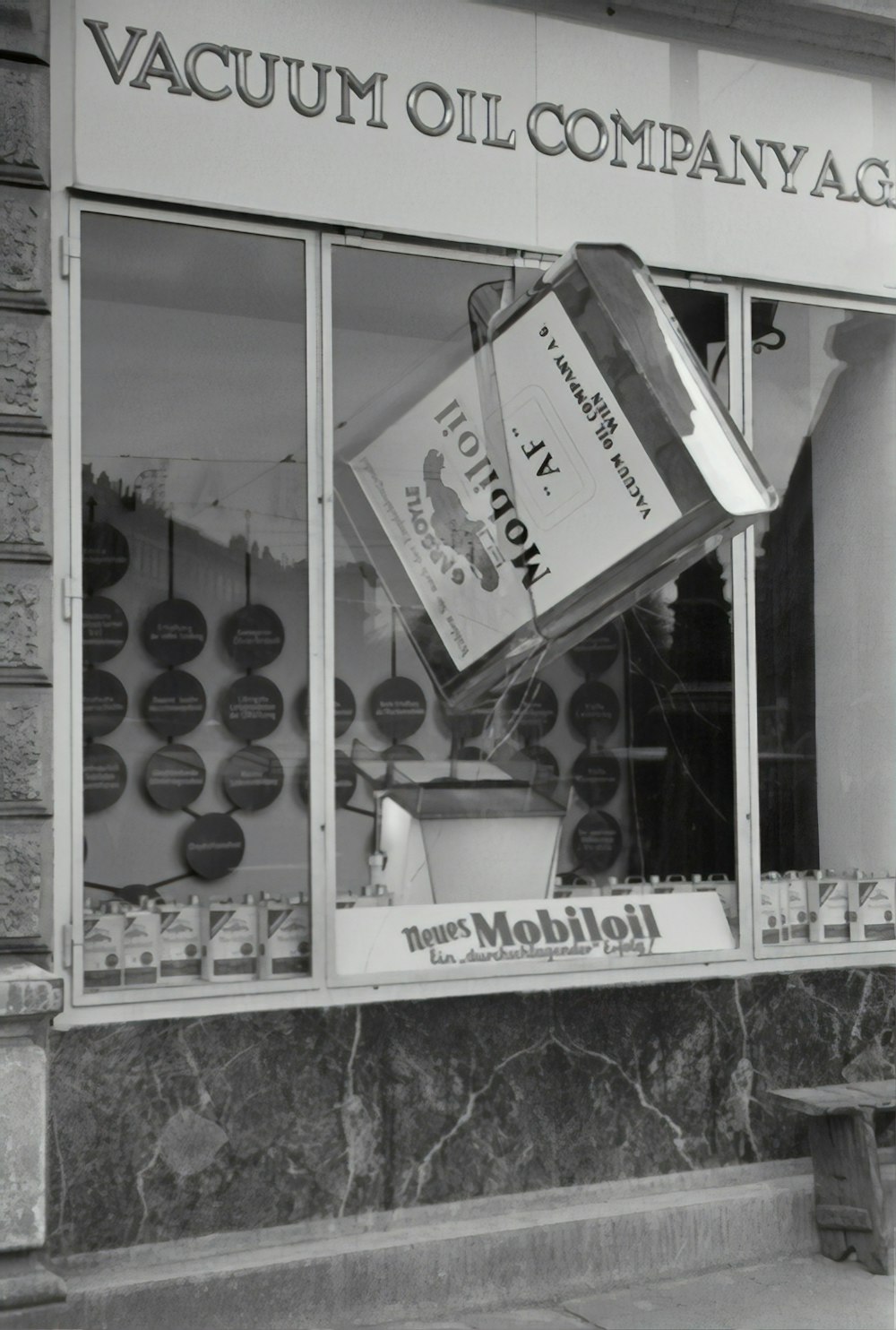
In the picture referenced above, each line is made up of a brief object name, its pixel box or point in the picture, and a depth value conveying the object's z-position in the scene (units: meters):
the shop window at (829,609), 5.83
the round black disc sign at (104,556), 4.79
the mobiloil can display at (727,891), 5.63
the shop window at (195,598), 4.83
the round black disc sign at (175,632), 4.99
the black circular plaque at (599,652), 5.52
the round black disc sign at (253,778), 5.05
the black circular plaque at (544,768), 5.48
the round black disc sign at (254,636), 5.08
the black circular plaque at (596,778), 5.57
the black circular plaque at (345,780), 5.13
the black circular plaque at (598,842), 5.53
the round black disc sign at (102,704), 4.77
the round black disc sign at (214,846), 5.00
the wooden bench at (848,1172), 5.27
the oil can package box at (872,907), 5.92
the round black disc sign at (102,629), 4.78
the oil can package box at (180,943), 4.86
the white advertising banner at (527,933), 5.08
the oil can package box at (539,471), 5.08
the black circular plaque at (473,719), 5.37
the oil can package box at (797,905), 5.77
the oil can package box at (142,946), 4.78
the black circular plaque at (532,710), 5.45
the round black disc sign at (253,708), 5.09
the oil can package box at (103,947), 4.70
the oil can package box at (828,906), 5.82
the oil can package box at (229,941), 4.92
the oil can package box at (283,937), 4.97
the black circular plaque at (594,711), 5.54
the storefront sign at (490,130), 4.84
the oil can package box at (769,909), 5.68
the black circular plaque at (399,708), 5.23
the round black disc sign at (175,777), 4.95
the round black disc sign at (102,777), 4.75
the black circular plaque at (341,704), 5.12
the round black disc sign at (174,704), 4.98
